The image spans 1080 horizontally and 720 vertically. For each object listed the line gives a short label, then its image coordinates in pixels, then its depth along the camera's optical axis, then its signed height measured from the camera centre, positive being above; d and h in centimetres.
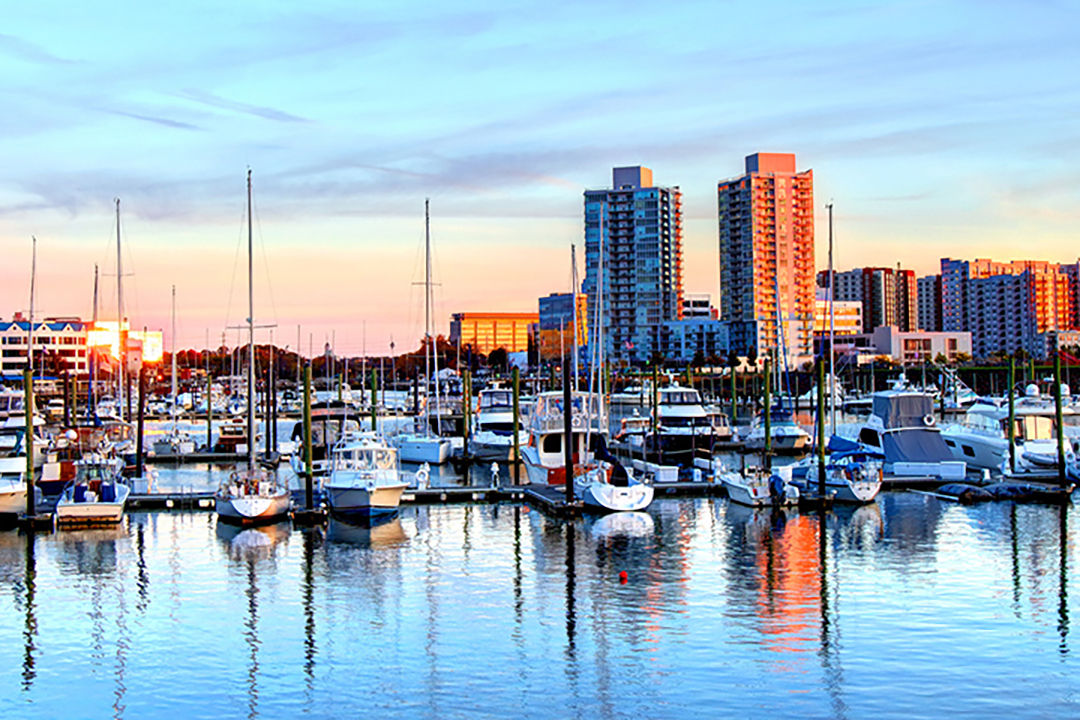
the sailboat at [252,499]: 4228 -440
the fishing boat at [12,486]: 4253 -386
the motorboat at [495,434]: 6694 -351
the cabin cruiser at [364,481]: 4312 -386
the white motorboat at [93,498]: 4256 -432
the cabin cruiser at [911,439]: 5409 -329
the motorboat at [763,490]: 4600 -465
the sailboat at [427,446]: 6694 -403
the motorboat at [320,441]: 5515 -368
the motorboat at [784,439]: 7481 -435
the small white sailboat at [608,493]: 4450 -455
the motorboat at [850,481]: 4628 -440
